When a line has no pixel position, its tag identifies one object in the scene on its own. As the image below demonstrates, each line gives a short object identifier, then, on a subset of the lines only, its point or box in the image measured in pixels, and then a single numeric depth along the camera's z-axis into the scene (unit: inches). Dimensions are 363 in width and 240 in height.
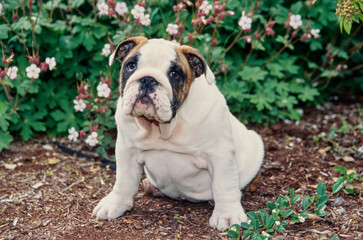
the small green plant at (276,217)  126.6
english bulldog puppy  120.8
